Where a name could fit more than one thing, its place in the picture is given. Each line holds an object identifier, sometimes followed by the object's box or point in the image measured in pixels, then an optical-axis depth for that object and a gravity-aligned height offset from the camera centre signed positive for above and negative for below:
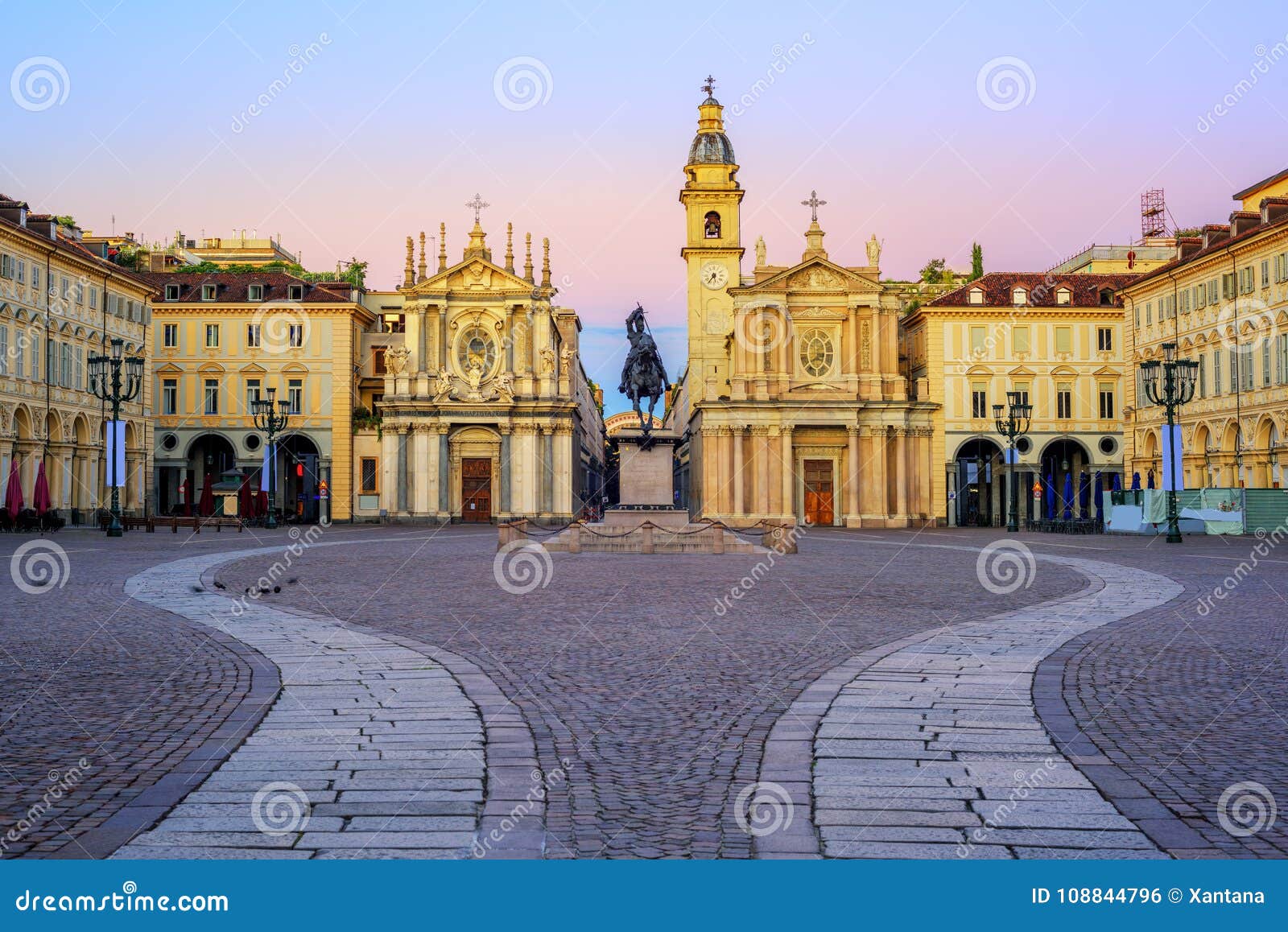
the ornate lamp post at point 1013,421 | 53.23 +2.89
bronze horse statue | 38.97 +3.79
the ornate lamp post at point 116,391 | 40.94 +3.32
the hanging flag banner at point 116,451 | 41.91 +1.20
